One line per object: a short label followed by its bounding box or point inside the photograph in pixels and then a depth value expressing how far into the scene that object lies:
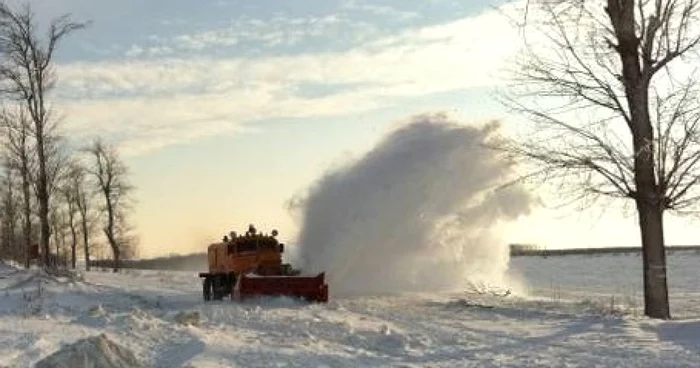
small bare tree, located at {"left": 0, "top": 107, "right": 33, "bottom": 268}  37.53
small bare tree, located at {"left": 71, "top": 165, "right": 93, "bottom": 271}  65.41
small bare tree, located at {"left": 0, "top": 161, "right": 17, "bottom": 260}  60.61
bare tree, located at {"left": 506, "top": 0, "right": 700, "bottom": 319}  17.59
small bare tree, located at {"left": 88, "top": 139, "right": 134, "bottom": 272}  61.75
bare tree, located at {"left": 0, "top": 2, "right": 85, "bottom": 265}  34.69
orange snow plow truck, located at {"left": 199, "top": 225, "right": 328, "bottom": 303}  22.59
